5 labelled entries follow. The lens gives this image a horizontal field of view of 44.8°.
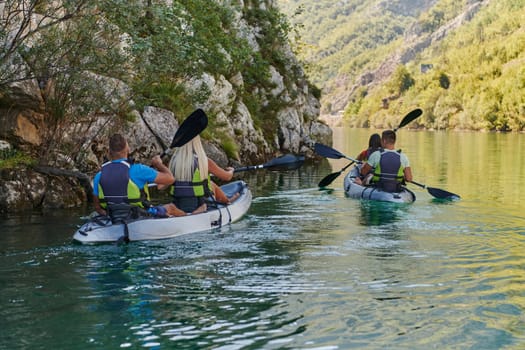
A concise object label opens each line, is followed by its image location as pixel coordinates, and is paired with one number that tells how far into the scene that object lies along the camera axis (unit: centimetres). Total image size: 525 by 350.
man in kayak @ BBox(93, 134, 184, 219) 934
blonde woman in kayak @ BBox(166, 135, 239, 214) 1068
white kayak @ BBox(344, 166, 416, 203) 1423
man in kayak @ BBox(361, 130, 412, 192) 1423
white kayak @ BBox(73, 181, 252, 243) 932
